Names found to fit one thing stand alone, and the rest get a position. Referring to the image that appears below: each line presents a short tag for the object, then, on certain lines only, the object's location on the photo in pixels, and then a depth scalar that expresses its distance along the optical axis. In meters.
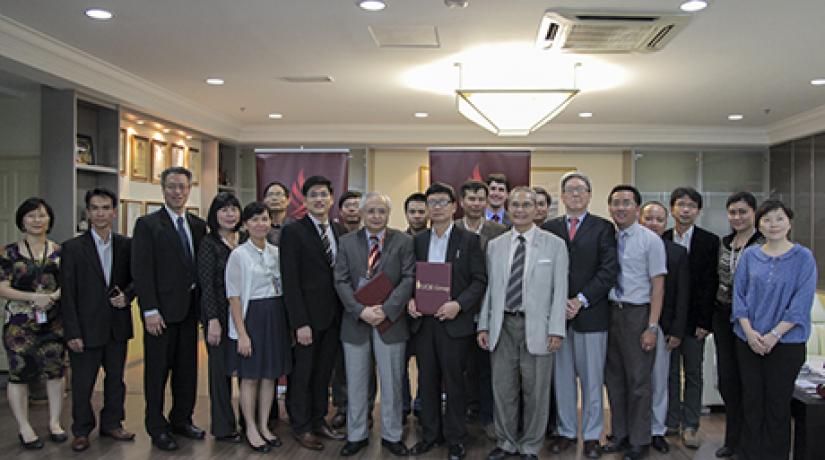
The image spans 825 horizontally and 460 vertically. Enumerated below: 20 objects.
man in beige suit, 3.62
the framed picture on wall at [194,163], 8.23
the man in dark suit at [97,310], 3.95
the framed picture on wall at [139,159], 6.88
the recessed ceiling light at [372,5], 3.94
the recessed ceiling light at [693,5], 3.92
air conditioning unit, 4.07
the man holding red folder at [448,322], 3.75
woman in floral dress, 4.03
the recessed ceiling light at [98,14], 4.14
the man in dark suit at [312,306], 3.88
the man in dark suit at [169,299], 3.94
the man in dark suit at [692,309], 4.01
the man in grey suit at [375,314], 3.79
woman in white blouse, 3.87
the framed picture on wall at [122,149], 6.66
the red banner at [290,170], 7.72
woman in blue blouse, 3.41
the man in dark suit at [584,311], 3.76
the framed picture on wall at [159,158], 7.33
